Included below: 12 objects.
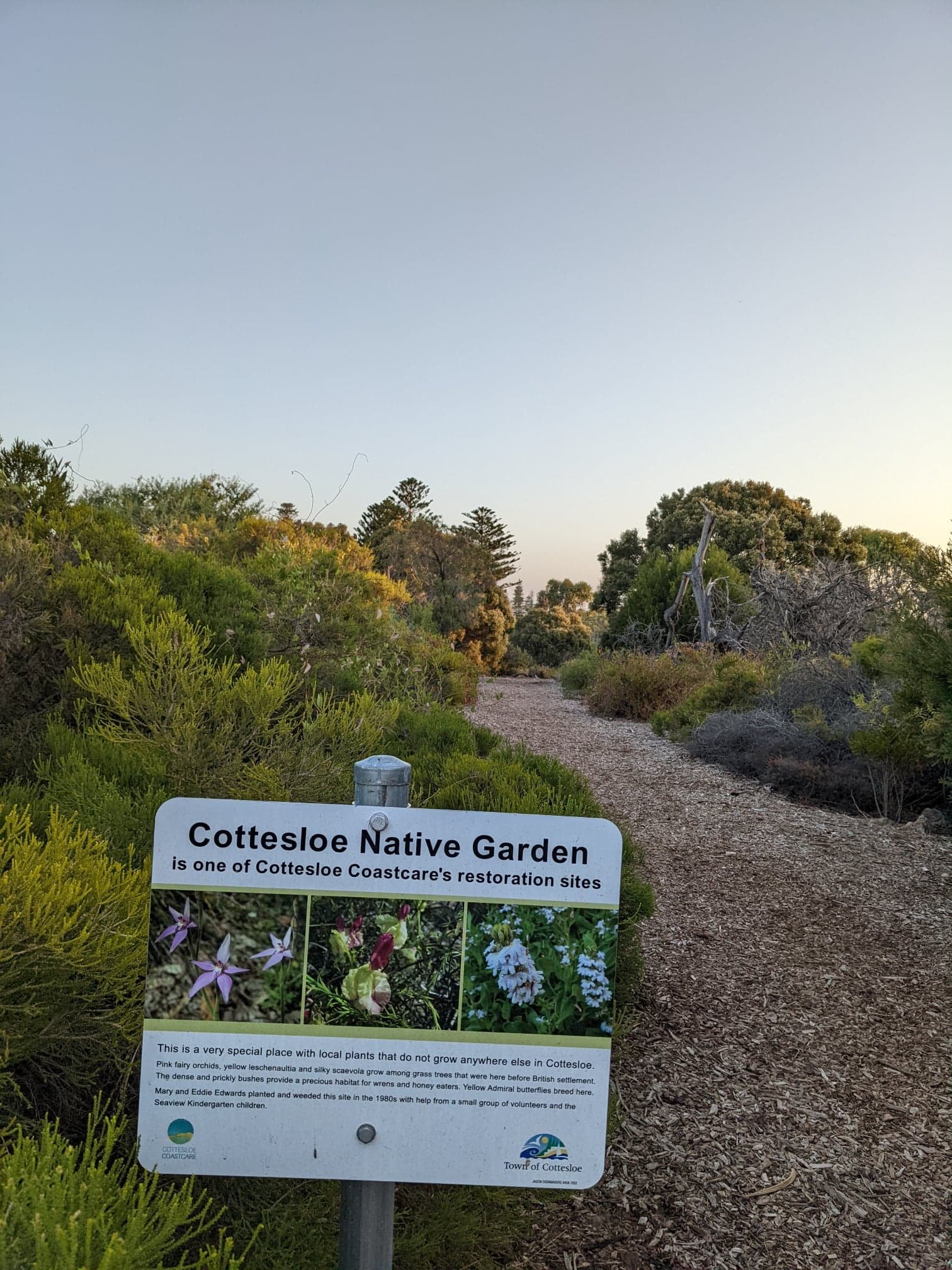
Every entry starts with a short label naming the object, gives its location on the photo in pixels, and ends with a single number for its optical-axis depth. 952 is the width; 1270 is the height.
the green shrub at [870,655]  8.80
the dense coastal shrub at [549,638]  30.84
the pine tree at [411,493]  37.22
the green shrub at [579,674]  19.69
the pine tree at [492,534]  35.84
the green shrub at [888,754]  7.25
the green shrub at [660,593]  21.48
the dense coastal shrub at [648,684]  14.94
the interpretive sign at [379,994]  1.41
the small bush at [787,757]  8.30
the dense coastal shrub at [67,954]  1.77
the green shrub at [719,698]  11.81
